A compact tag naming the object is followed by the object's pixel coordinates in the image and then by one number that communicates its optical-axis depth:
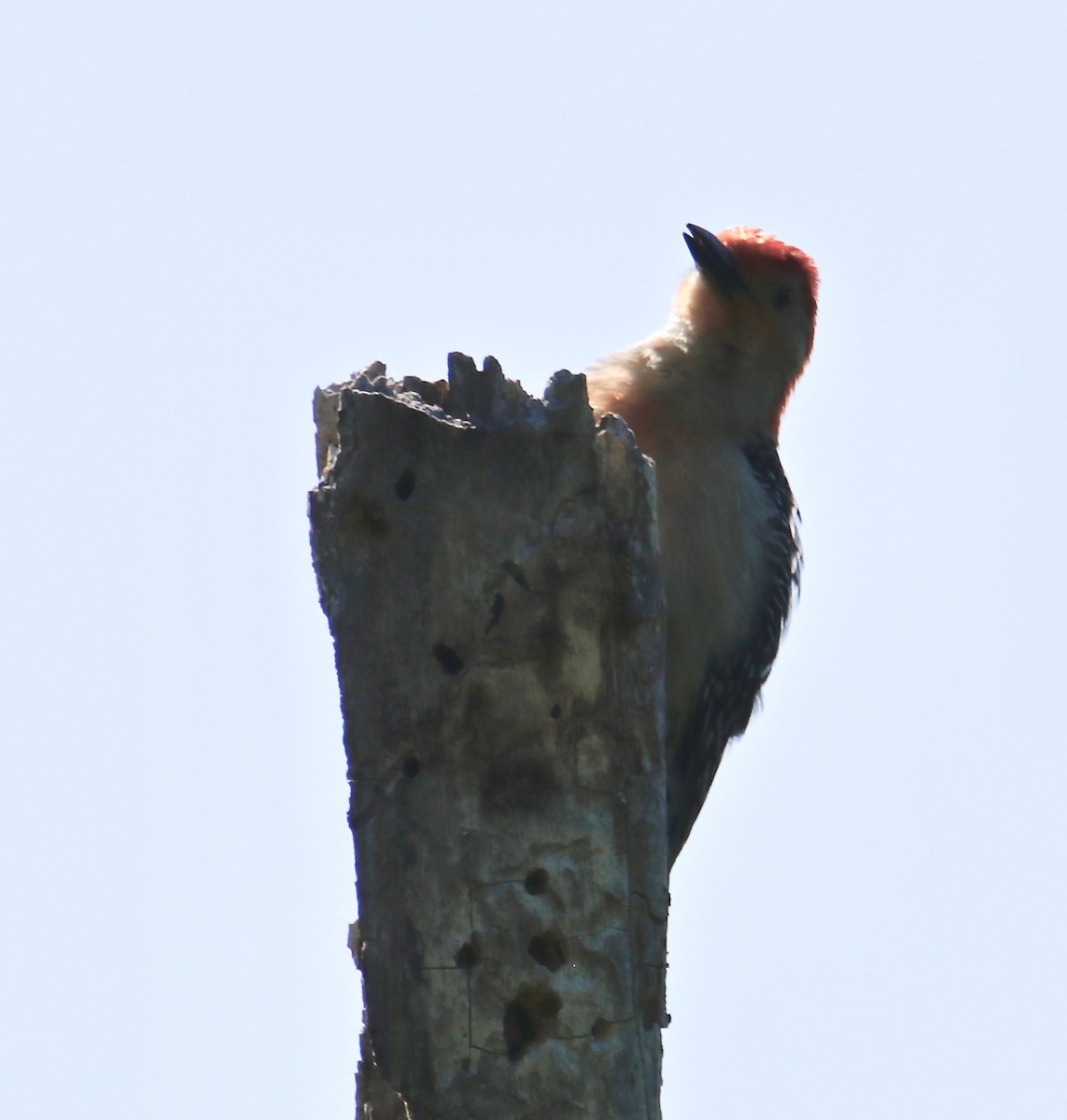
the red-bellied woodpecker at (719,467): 13.09
